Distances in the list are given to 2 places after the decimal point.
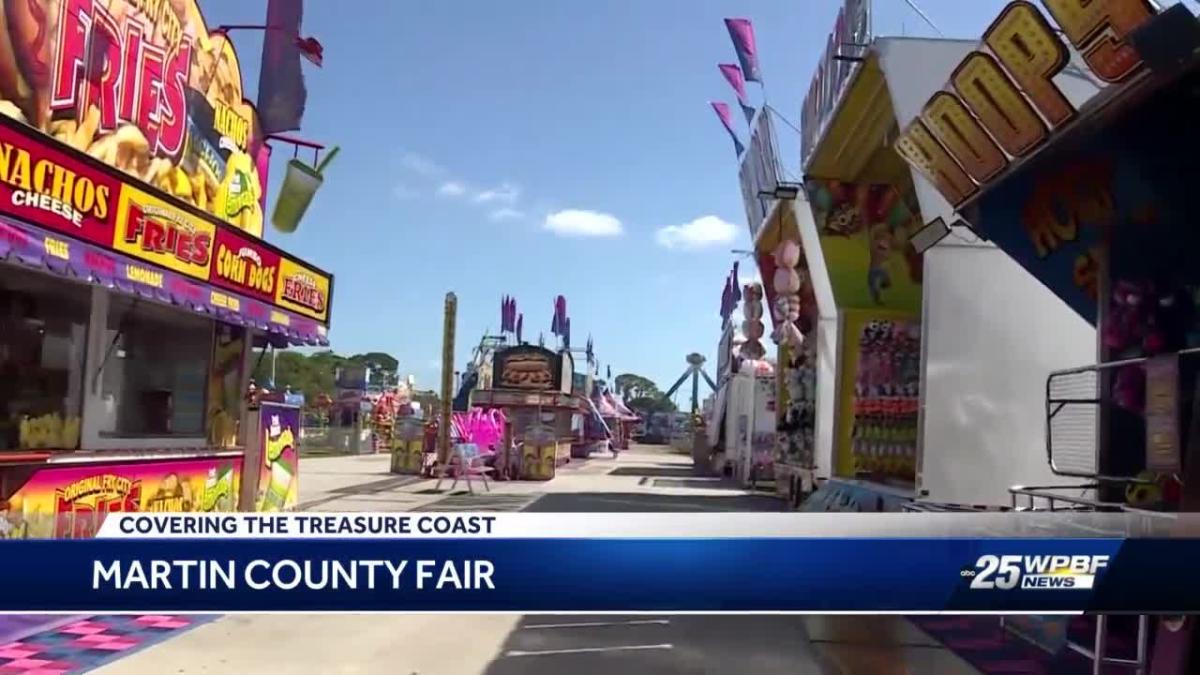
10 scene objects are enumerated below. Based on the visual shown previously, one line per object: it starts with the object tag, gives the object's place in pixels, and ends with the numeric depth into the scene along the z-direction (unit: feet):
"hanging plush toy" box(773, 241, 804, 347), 46.52
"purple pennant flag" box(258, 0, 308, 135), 34.47
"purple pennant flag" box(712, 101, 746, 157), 70.38
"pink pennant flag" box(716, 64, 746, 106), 62.69
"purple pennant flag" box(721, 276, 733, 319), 105.93
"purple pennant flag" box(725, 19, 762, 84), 53.57
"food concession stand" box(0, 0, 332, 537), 19.86
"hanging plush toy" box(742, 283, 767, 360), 56.75
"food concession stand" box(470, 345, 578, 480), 111.96
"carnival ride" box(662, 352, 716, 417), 240.12
